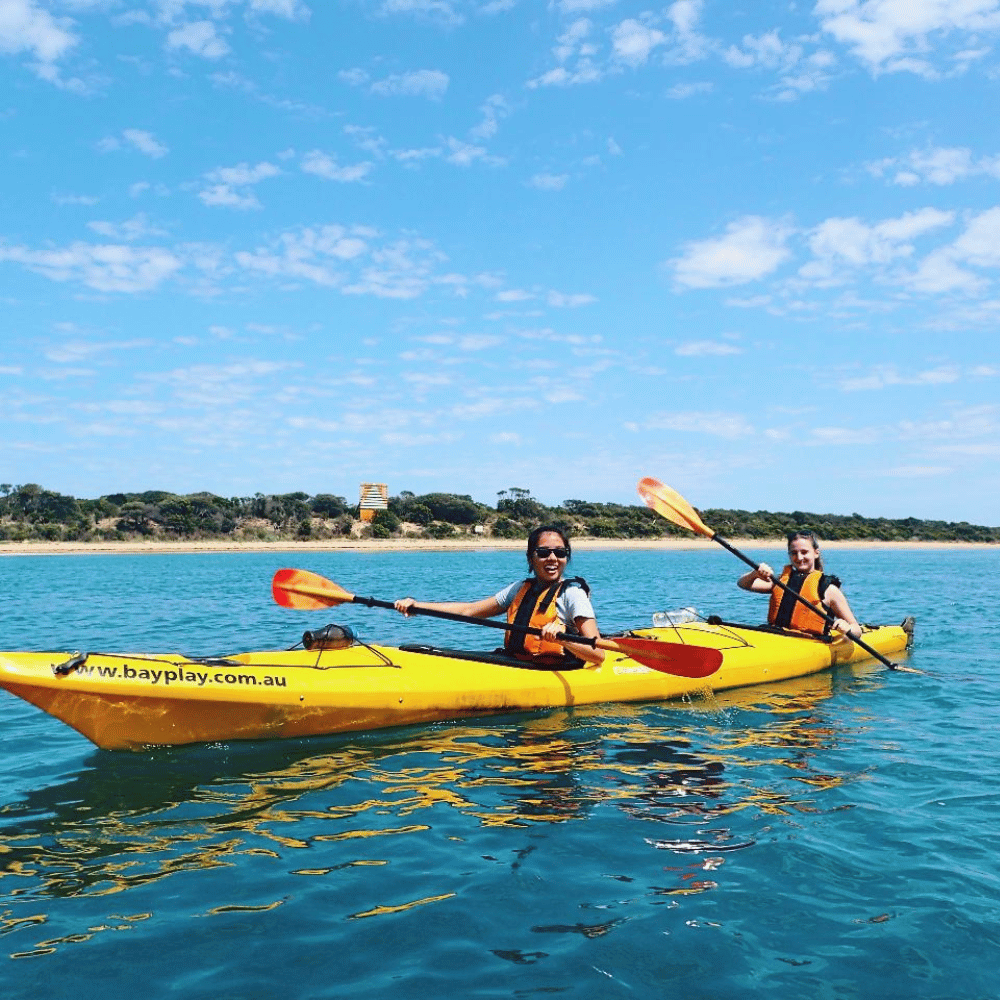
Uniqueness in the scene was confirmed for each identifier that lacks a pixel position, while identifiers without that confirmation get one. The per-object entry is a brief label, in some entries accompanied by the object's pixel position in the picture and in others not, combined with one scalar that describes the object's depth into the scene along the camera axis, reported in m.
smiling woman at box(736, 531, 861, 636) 8.88
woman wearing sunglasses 6.49
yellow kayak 5.13
